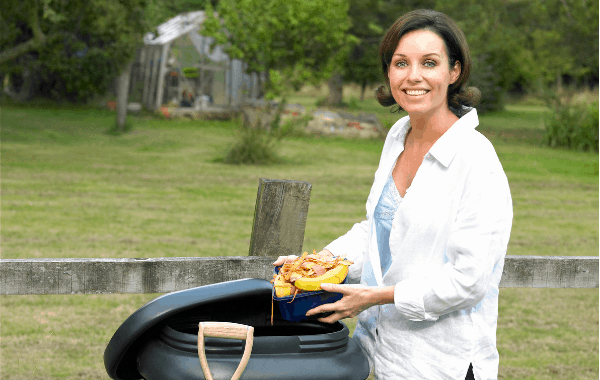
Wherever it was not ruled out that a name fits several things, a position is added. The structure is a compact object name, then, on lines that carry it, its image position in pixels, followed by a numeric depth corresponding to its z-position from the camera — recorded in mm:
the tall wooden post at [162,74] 26505
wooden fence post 2525
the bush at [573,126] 18938
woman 1615
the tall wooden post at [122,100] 19438
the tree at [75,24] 13094
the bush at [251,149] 14141
